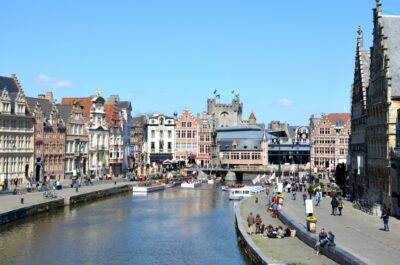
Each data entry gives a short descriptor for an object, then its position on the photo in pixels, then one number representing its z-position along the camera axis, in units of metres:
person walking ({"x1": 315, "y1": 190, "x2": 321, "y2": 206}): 57.25
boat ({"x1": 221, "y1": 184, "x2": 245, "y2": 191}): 94.57
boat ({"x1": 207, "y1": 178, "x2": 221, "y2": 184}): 125.44
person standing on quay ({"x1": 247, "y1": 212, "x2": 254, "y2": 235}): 41.97
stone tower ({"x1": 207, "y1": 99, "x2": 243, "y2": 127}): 188.38
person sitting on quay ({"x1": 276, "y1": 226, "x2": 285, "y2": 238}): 38.47
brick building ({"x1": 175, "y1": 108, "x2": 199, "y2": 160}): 146.12
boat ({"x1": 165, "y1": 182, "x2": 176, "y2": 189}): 109.36
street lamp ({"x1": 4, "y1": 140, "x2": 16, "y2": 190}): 86.52
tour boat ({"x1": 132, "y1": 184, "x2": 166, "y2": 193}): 93.44
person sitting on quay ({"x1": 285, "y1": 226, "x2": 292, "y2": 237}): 38.84
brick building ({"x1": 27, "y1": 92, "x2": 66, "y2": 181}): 94.12
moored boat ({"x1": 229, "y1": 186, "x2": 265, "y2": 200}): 82.44
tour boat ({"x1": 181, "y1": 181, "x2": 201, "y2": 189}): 109.89
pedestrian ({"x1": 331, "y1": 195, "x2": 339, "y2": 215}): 48.31
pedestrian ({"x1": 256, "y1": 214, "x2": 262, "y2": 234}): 41.84
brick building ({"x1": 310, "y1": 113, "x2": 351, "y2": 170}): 134.00
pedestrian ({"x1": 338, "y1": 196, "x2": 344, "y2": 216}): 48.25
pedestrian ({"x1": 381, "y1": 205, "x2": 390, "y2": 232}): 38.25
